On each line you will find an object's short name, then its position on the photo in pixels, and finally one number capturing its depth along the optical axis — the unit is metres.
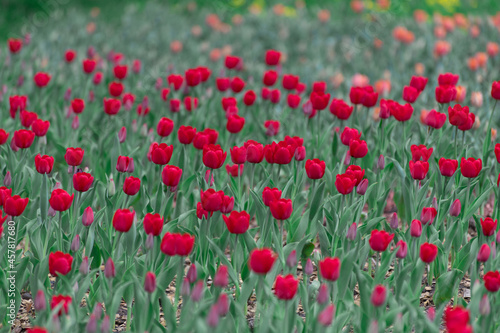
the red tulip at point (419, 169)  5.83
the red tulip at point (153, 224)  4.83
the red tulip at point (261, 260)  4.15
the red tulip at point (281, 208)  4.96
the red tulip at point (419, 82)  8.14
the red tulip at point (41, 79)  9.01
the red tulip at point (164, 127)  7.05
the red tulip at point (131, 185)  5.59
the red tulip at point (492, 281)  4.34
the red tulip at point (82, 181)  5.42
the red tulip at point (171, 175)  5.60
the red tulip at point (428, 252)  4.68
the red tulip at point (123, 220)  4.84
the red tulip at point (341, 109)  7.62
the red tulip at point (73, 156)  6.14
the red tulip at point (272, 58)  10.57
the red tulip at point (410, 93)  7.75
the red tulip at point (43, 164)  5.81
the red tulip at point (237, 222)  4.84
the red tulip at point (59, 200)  5.14
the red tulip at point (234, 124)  7.18
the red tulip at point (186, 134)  6.71
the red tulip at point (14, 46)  10.50
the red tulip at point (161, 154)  6.02
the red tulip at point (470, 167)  5.79
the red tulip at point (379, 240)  4.64
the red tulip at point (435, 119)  7.11
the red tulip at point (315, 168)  5.73
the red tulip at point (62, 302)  4.06
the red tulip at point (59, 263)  4.43
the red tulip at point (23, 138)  6.55
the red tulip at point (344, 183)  5.52
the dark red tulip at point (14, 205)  5.12
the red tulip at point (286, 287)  4.09
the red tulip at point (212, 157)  5.95
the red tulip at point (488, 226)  5.16
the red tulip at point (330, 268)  4.27
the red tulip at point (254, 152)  6.03
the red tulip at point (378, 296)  4.15
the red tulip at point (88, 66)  9.91
